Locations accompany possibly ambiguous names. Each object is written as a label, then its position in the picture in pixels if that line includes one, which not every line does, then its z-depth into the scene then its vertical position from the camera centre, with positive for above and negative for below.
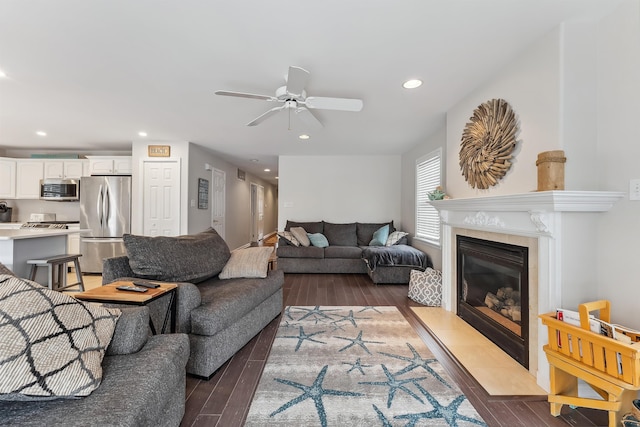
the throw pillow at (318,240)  5.43 -0.51
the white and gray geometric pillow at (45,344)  0.90 -0.49
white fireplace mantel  1.62 -0.17
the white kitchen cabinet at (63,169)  5.21 +0.84
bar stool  3.04 -0.69
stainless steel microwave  5.07 +0.44
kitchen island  2.86 -0.40
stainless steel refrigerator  4.82 -0.09
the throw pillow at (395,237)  5.21 -0.44
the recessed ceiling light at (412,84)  2.53 +1.25
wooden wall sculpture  2.17 +0.64
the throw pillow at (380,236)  5.42 -0.44
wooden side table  1.57 -0.49
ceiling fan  2.12 +1.00
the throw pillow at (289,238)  5.22 -0.46
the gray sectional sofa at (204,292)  1.87 -0.65
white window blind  4.25 +0.41
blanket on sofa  4.30 -0.68
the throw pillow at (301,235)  5.31 -0.41
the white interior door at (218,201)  6.09 +0.31
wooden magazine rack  1.29 -0.77
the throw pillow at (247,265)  2.69 -0.51
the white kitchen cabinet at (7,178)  5.12 +0.65
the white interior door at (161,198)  4.95 +0.28
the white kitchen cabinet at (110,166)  5.02 +0.87
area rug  1.52 -1.13
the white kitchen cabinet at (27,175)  5.20 +0.71
